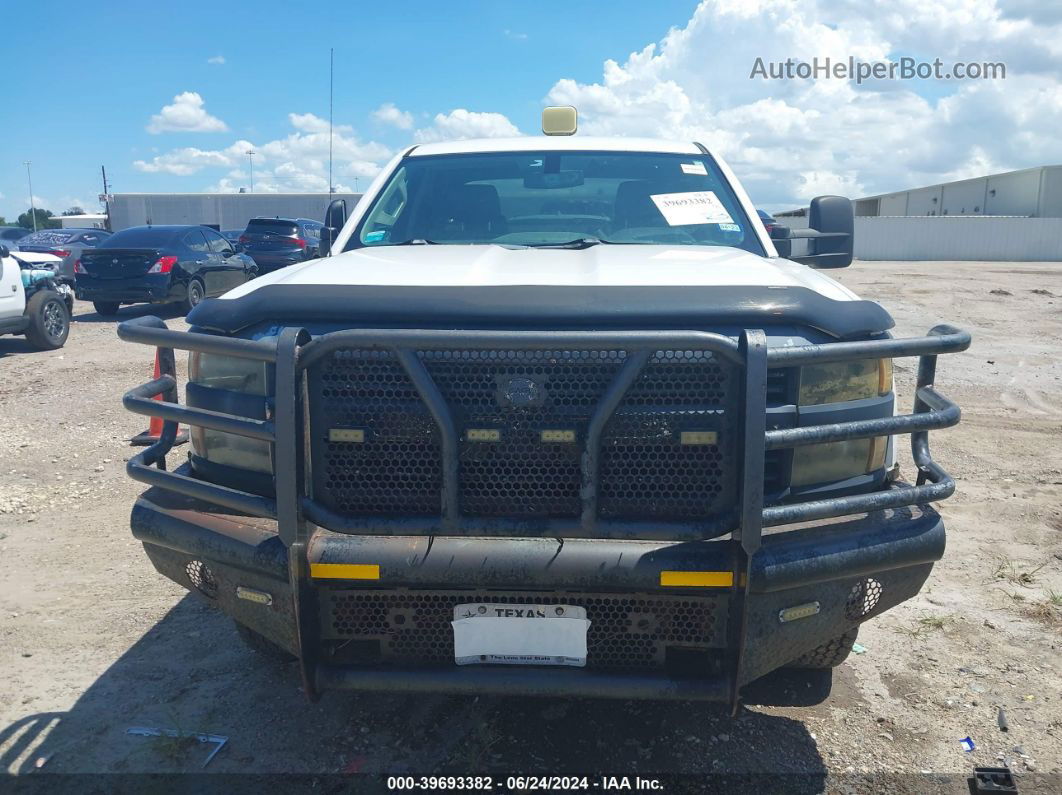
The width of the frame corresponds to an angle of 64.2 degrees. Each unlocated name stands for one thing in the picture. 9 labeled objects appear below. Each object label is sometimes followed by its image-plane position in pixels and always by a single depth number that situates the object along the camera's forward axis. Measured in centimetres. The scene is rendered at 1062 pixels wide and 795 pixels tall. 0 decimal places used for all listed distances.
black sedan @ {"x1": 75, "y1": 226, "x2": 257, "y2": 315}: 1460
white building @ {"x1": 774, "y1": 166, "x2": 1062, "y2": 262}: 3925
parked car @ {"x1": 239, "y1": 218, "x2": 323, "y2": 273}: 1916
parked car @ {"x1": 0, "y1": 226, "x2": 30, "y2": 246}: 2536
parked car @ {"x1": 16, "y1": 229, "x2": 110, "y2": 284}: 1888
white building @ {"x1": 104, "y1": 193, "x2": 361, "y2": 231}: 4666
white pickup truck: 229
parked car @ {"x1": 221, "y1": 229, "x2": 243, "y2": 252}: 1799
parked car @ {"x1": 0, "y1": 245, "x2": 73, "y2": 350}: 1067
